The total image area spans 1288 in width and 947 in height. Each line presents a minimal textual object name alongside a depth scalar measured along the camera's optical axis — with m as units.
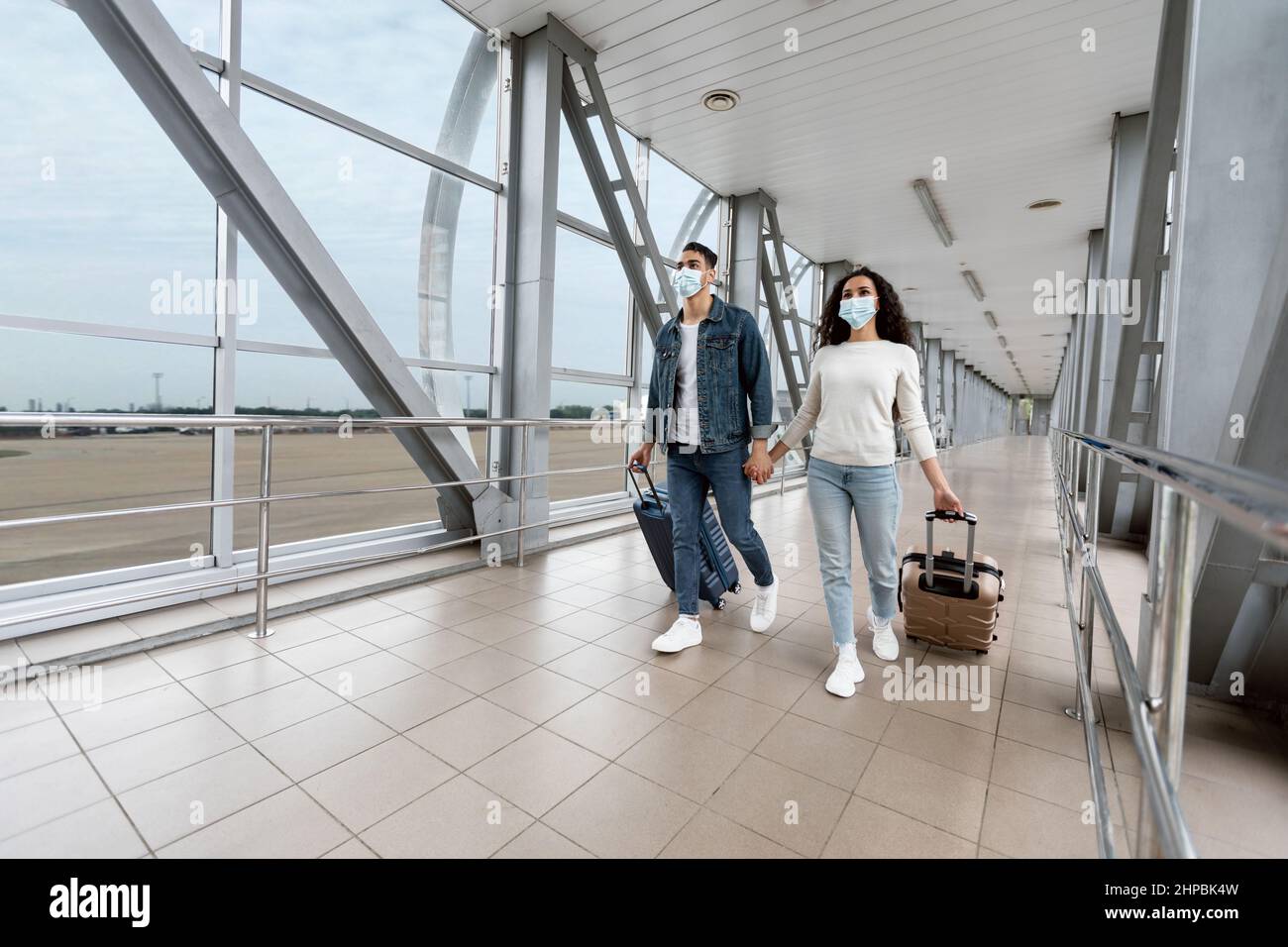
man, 2.41
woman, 2.14
